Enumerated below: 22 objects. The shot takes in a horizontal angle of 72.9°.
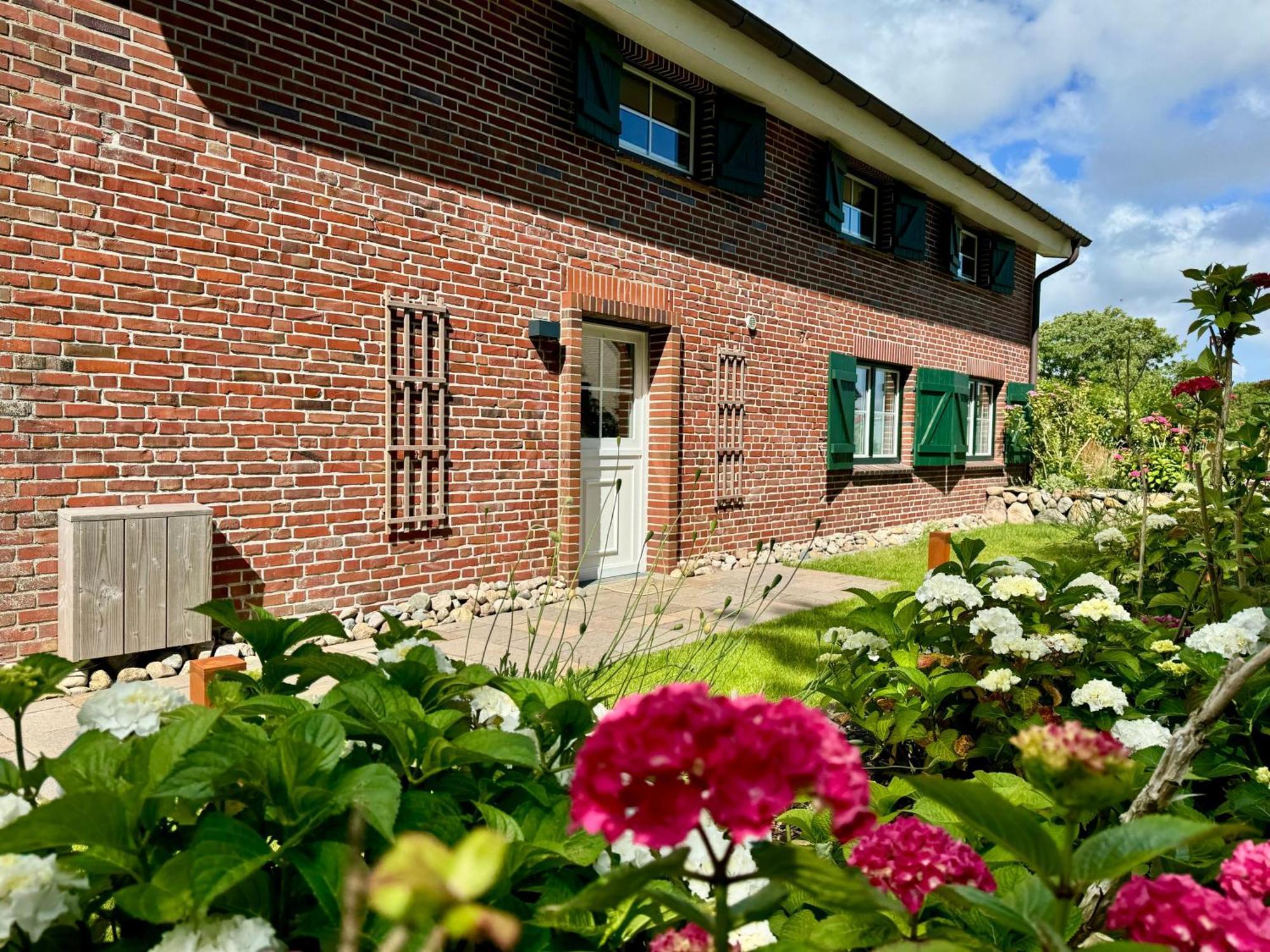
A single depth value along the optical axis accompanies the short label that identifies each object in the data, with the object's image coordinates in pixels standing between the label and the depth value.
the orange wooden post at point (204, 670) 1.68
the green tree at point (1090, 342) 39.38
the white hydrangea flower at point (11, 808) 0.88
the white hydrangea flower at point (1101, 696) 1.96
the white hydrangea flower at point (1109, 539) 3.41
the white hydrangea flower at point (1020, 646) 2.11
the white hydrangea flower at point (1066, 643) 2.17
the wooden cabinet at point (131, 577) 3.85
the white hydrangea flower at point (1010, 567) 2.56
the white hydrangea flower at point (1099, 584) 2.44
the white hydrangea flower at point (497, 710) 1.34
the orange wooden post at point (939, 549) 4.01
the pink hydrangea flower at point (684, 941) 0.75
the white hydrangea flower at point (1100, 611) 2.21
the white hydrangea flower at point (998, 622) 2.21
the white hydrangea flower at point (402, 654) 1.50
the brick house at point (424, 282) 4.03
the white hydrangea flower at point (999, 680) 2.08
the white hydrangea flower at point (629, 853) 1.15
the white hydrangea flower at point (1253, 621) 1.97
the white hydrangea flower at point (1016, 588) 2.33
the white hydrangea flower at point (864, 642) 2.52
